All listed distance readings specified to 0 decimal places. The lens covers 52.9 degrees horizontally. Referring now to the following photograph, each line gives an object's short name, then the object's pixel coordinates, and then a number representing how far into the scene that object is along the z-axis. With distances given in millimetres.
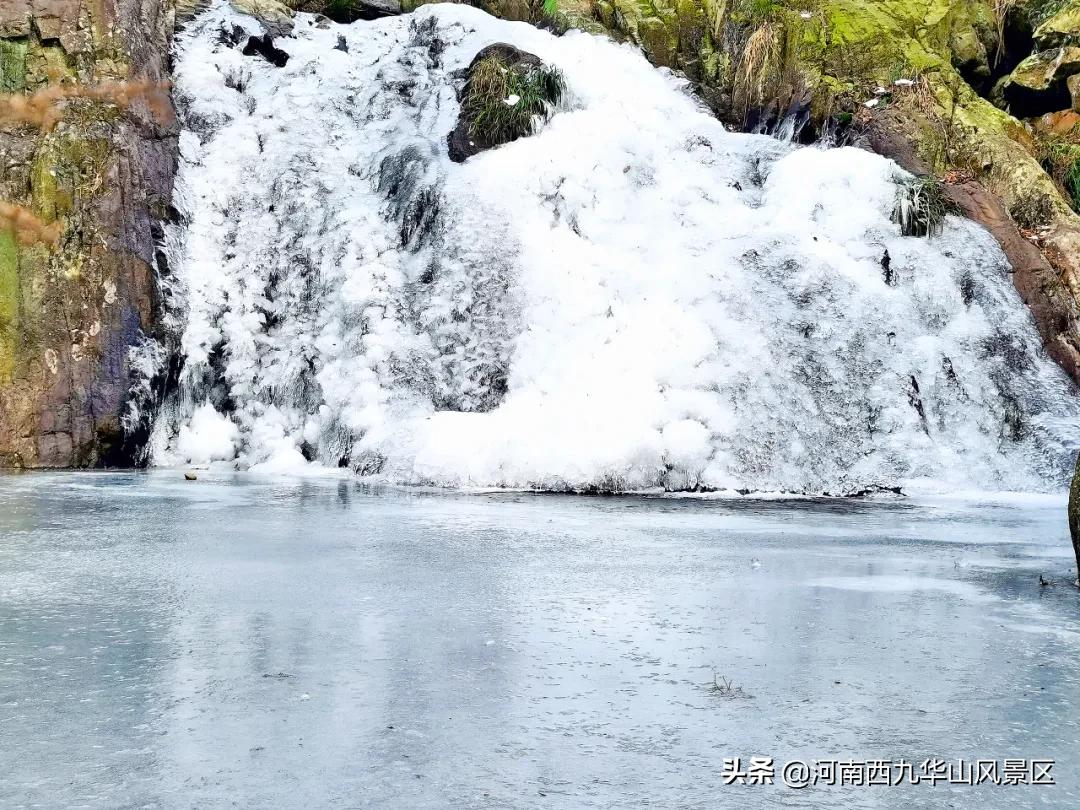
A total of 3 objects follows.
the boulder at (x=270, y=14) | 18938
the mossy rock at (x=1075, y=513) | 6254
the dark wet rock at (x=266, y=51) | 18188
